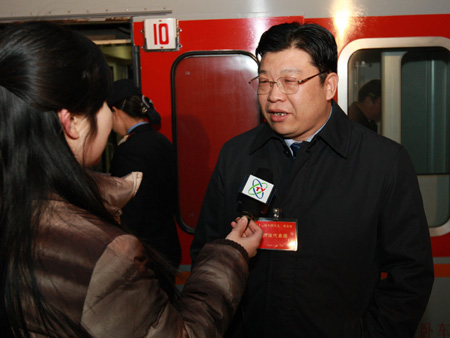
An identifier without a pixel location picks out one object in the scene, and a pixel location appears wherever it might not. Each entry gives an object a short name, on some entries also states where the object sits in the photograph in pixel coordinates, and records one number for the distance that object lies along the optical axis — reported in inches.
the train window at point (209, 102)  103.8
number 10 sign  101.0
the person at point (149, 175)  105.5
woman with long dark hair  35.2
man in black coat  62.0
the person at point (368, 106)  102.7
